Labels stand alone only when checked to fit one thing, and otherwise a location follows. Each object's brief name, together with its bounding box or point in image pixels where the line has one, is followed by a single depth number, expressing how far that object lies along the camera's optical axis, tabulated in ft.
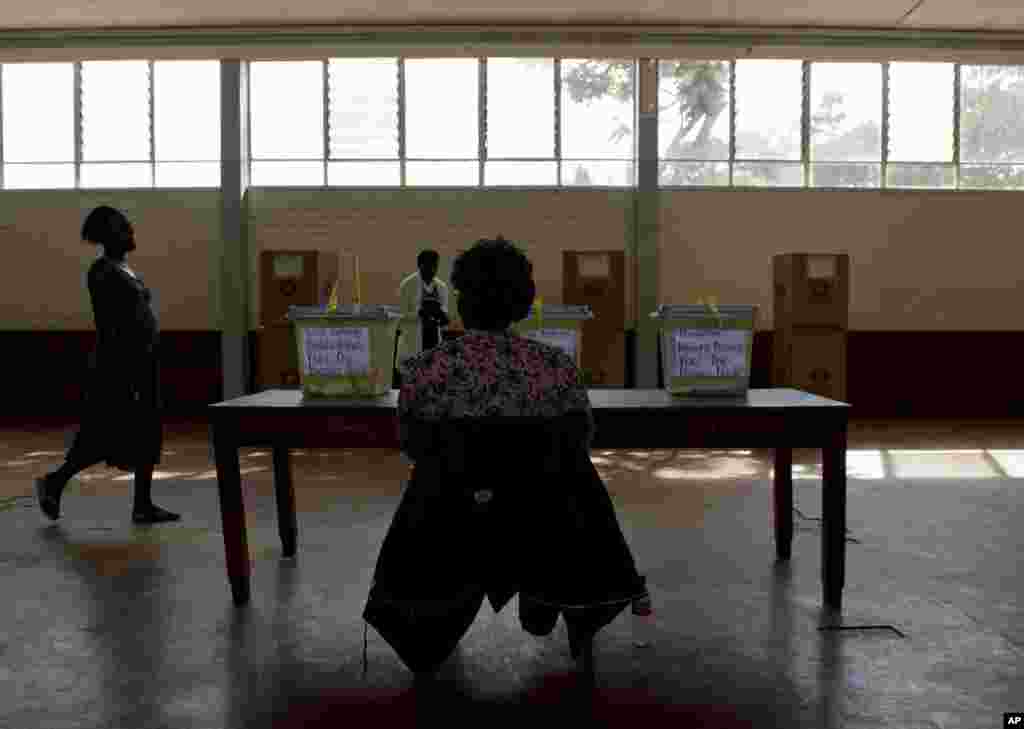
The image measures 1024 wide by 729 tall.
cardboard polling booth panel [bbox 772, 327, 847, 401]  25.04
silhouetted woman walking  13.98
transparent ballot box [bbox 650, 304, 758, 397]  9.62
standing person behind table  24.94
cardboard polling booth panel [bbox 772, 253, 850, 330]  25.30
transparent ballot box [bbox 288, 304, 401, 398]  9.34
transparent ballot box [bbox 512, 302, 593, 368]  10.11
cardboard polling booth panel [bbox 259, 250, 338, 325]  26.53
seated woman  7.18
